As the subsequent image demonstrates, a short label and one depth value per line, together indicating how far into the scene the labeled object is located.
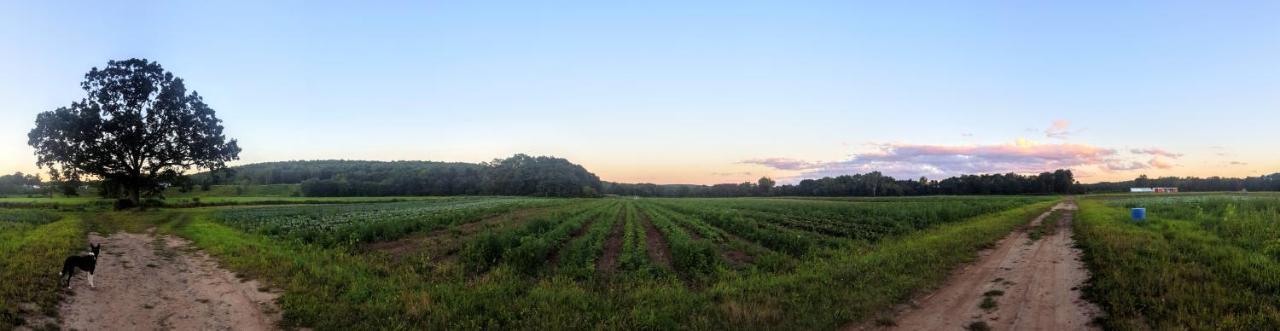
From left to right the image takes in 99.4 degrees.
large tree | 40.50
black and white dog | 10.95
